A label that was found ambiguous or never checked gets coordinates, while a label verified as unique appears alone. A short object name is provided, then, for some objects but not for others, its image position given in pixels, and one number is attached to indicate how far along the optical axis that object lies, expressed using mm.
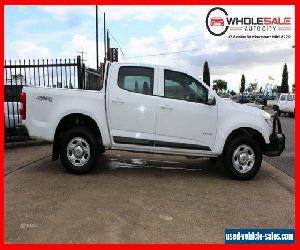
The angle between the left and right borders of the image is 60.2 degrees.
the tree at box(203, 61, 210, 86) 63344
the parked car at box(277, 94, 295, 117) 18545
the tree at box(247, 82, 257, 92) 82575
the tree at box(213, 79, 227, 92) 74050
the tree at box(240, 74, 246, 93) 85714
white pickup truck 4767
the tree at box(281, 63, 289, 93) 58522
